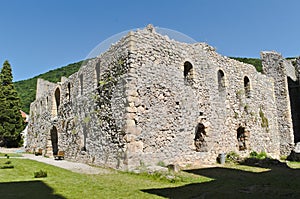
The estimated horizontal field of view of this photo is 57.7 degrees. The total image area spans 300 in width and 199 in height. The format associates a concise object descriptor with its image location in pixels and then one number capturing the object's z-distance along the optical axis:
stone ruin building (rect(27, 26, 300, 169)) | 11.05
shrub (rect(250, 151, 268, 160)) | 15.77
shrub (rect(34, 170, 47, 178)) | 8.79
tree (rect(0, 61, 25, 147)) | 30.09
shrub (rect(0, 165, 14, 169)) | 11.23
